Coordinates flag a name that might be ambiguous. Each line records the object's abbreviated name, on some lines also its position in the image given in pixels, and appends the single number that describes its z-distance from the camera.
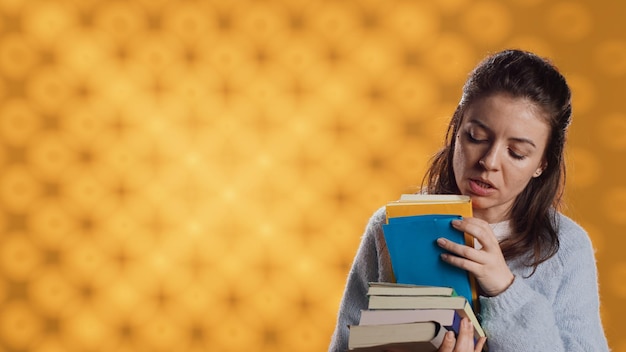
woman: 2.98
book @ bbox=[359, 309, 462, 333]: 2.78
